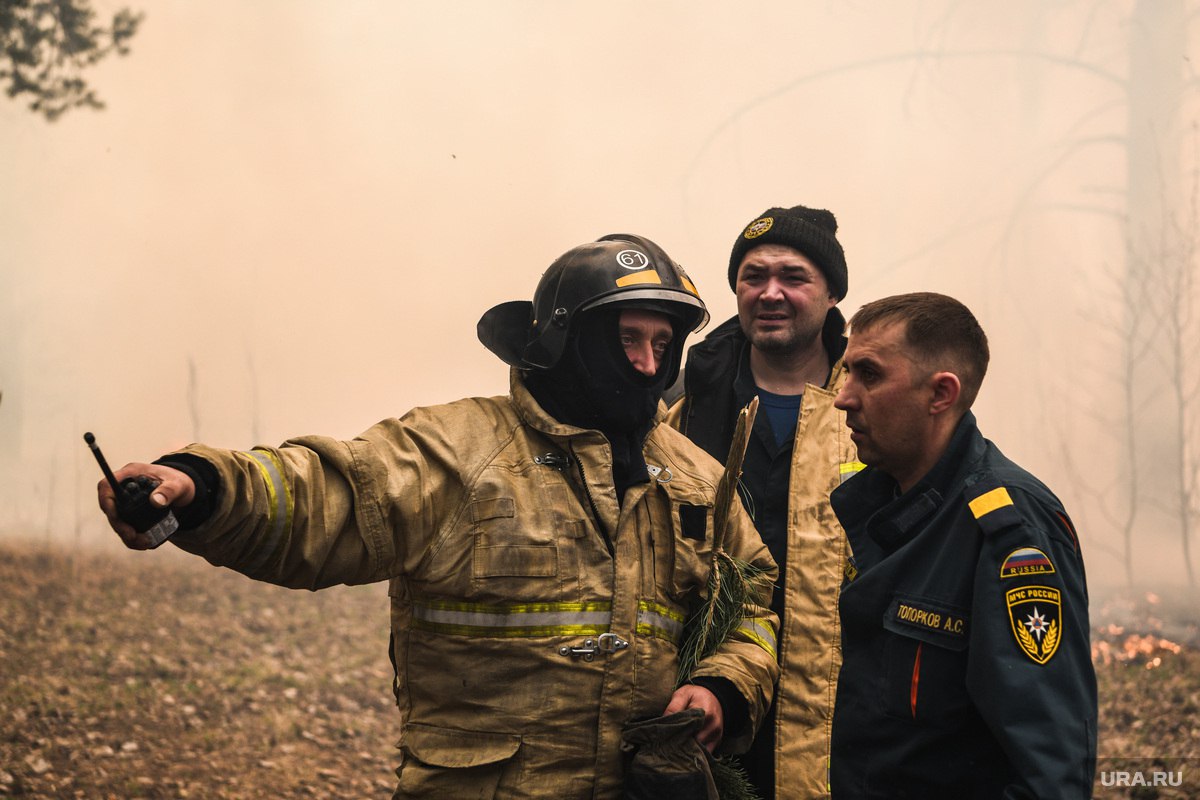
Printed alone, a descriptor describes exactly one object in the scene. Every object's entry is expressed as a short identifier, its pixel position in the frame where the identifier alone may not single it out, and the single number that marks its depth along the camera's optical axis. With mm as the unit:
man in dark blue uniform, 1964
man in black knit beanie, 3439
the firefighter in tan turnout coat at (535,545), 2379
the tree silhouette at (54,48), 7250
